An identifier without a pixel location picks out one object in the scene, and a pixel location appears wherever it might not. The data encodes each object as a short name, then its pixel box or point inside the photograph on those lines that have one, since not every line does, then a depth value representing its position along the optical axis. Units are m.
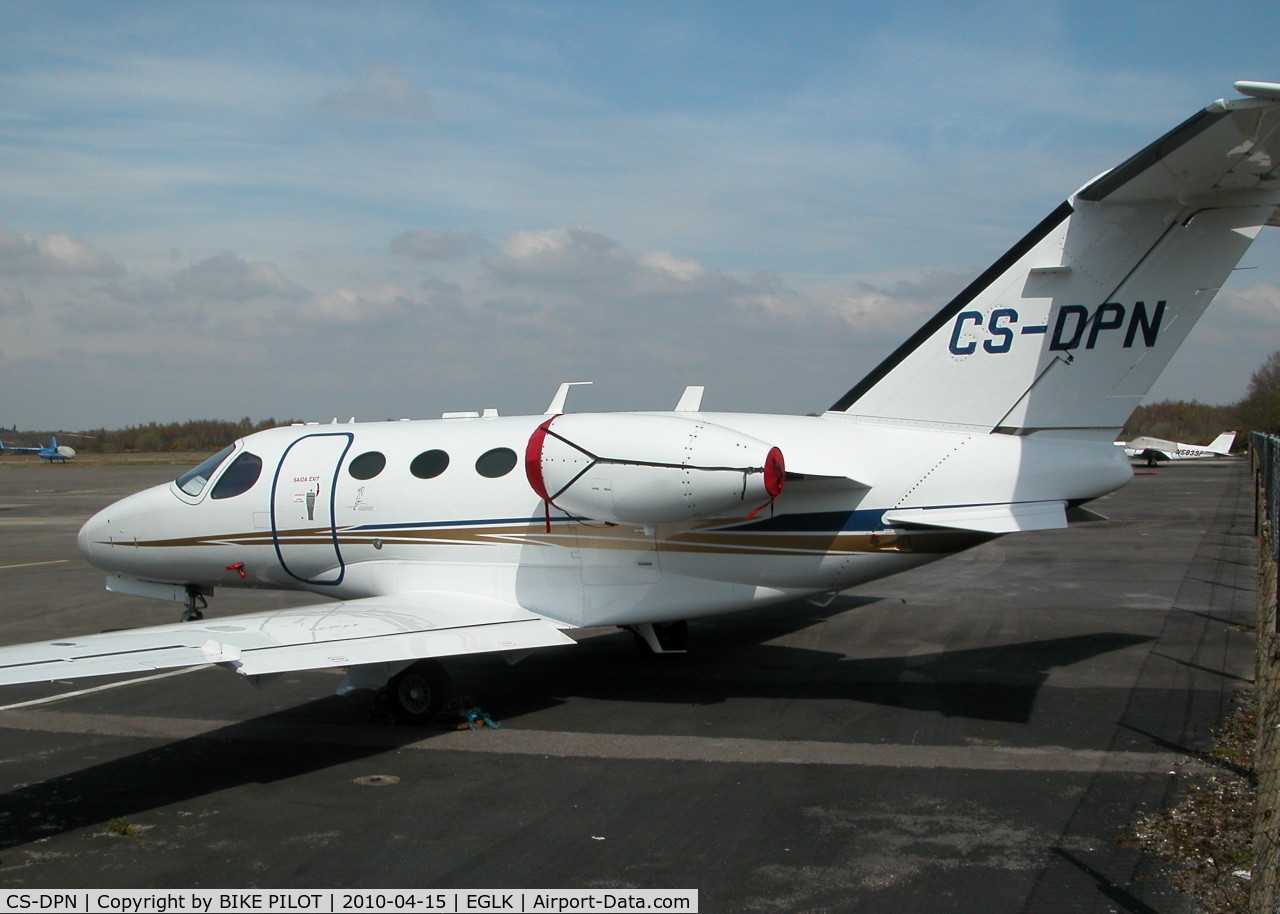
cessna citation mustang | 8.21
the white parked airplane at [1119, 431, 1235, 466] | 61.19
